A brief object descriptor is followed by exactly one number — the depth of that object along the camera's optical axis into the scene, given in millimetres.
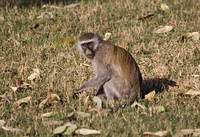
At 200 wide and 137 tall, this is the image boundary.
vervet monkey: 13750
